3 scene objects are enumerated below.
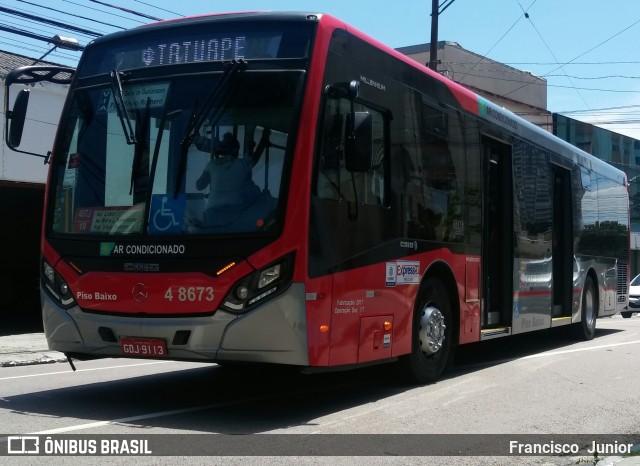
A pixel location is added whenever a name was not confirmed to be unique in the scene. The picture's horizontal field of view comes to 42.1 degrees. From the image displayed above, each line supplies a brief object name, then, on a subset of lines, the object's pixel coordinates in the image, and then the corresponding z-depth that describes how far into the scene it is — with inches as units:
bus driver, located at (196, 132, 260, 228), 276.8
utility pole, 867.5
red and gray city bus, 273.0
